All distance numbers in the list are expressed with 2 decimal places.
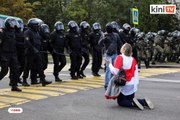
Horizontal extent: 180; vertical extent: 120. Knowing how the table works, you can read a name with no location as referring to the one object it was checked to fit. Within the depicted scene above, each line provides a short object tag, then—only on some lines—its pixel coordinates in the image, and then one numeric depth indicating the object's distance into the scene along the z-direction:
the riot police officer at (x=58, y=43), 14.02
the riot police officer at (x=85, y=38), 15.38
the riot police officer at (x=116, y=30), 12.71
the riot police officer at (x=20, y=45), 13.50
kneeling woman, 9.39
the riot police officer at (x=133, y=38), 17.04
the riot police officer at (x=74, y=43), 14.64
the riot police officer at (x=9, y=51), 11.18
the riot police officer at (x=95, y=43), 15.50
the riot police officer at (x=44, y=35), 13.98
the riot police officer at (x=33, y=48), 12.69
